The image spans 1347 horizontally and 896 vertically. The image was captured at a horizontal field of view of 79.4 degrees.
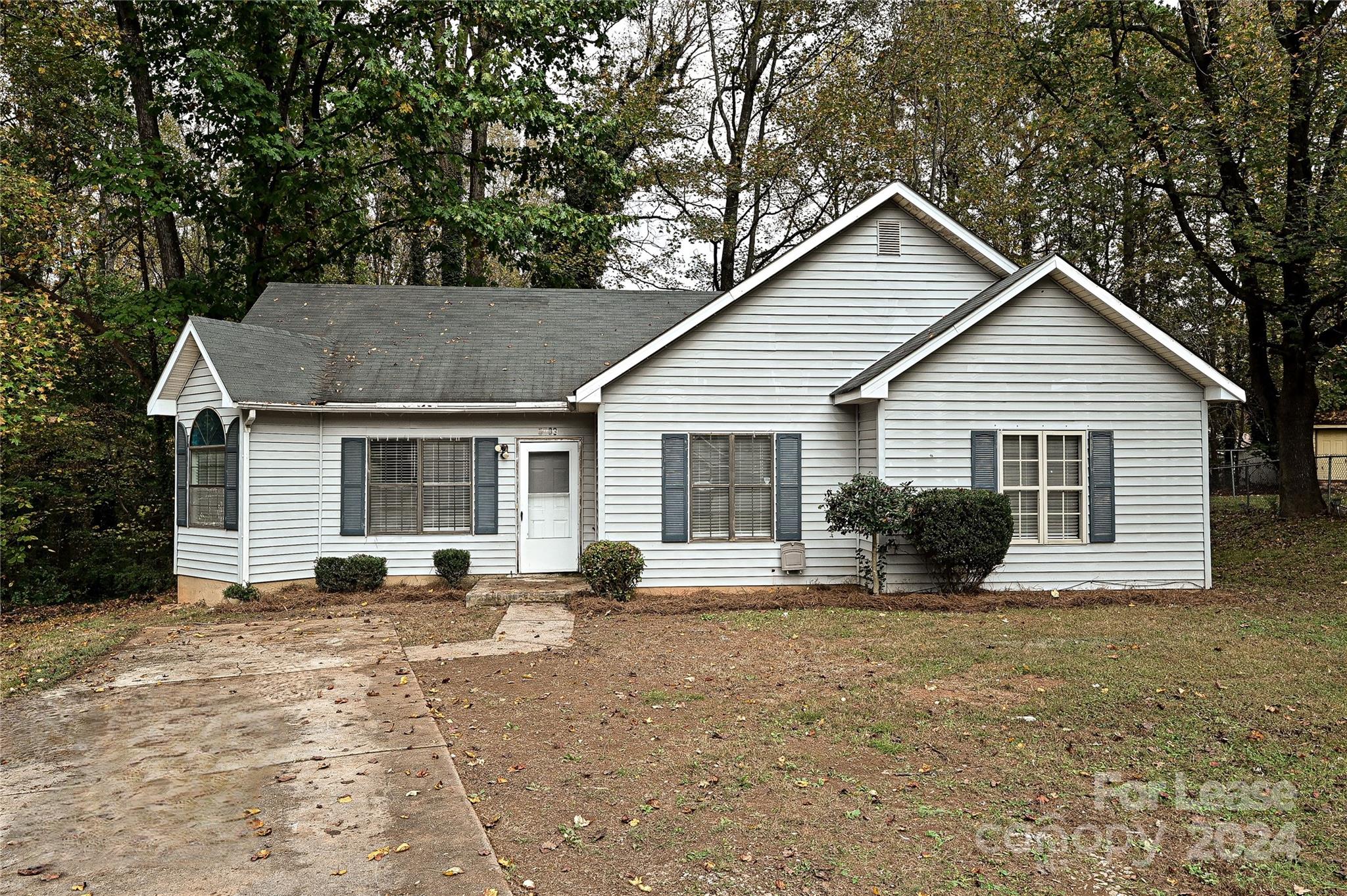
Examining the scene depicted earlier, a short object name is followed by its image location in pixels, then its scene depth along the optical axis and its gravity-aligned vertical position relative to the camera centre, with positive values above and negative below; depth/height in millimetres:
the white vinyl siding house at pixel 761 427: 11109 +611
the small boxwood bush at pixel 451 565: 12555 -1473
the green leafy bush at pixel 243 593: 11773 -1779
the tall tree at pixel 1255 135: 13250 +5755
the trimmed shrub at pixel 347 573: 12188 -1553
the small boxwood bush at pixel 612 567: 10977 -1334
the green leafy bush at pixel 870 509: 10430 -538
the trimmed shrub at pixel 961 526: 10344 -754
